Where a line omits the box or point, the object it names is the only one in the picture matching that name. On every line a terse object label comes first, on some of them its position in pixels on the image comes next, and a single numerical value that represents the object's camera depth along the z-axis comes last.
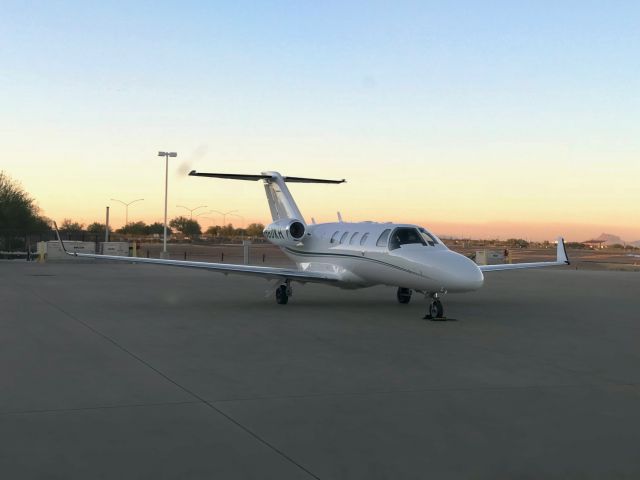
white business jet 13.66
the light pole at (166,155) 47.91
